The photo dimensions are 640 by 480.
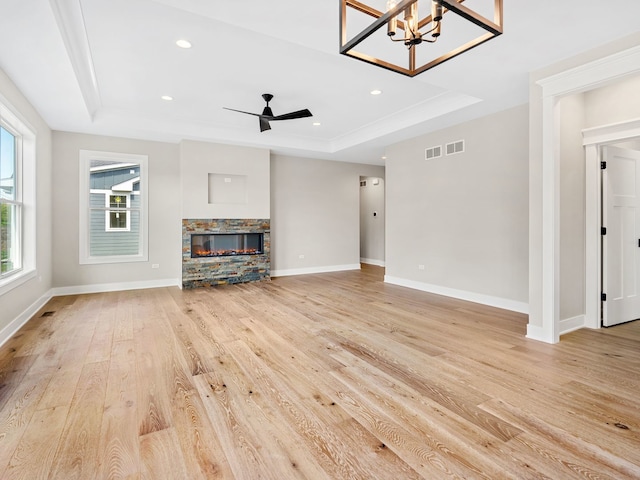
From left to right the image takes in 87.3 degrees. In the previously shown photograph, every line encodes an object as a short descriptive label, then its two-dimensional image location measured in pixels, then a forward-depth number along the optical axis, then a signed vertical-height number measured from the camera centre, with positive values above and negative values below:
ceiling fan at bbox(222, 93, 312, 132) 4.53 +1.72
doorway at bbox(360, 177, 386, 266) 9.47 +0.52
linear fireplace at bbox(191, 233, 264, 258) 6.50 -0.11
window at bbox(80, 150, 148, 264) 5.82 +0.57
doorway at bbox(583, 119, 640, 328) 3.77 +0.07
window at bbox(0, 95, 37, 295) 3.78 +0.50
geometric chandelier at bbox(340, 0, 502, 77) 1.64 +1.26
